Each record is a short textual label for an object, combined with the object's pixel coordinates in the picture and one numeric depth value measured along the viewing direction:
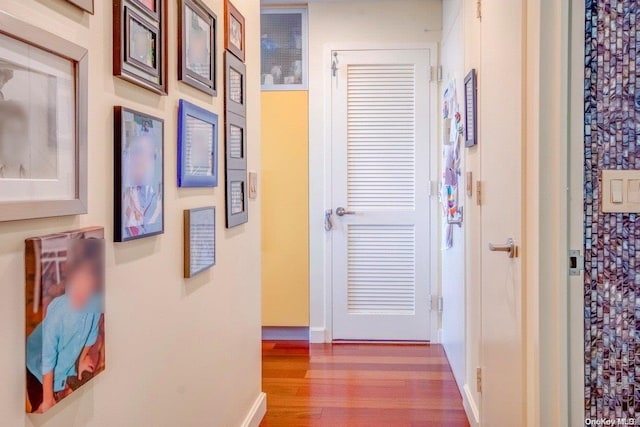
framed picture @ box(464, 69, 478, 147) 2.29
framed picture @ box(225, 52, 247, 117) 1.96
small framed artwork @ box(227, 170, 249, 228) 1.97
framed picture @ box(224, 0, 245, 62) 1.94
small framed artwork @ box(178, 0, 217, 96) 1.51
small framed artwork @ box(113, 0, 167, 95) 1.13
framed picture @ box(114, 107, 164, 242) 1.14
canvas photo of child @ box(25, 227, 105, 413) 0.86
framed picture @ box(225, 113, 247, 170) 1.97
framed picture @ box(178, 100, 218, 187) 1.51
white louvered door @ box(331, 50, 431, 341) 3.72
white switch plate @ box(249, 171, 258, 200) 2.32
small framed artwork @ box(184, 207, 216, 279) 1.56
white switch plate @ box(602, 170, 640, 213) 1.30
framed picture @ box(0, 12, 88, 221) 0.80
